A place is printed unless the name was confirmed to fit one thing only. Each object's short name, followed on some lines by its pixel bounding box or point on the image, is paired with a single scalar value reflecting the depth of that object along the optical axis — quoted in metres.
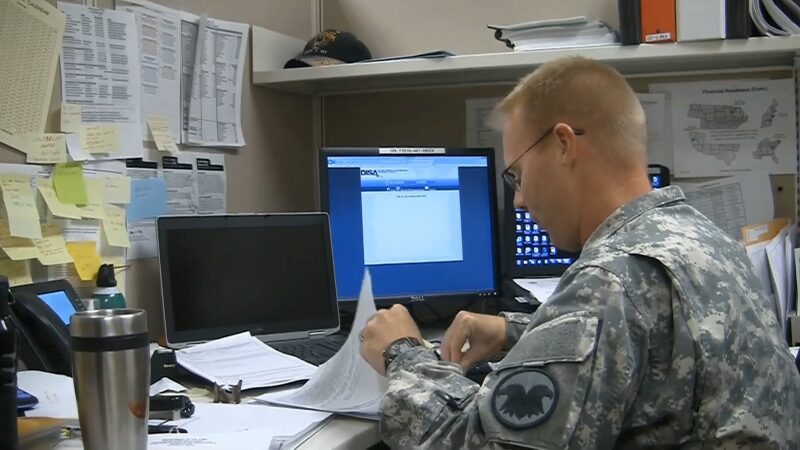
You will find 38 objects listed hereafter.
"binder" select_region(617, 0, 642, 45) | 1.70
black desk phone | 1.30
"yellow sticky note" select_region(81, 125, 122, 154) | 1.52
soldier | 0.94
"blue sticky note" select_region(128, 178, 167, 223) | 1.64
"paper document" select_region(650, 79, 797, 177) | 1.88
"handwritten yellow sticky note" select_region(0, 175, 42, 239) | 1.37
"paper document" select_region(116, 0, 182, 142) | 1.66
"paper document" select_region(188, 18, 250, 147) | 1.81
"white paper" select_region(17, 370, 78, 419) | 1.12
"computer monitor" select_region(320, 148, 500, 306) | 1.87
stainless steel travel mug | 0.95
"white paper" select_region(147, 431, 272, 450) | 1.05
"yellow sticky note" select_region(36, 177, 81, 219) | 1.44
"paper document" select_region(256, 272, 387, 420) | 1.22
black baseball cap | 2.00
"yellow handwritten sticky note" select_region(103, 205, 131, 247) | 1.57
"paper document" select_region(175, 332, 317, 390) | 1.38
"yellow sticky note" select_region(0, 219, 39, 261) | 1.36
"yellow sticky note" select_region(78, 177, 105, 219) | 1.52
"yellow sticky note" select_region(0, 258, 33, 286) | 1.37
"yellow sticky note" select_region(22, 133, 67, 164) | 1.42
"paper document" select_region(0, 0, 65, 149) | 1.38
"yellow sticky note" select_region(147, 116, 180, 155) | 1.68
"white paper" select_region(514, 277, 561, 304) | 1.79
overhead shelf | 1.67
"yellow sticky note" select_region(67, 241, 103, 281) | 1.49
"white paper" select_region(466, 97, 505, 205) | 2.09
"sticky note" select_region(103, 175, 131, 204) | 1.57
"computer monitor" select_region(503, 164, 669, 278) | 1.96
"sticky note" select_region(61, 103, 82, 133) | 1.48
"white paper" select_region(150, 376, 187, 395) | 1.33
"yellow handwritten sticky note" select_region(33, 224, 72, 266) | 1.43
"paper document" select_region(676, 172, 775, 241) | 1.89
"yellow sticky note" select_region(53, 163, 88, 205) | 1.47
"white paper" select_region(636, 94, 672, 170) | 1.96
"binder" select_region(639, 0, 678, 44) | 1.67
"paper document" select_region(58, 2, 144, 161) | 1.49
